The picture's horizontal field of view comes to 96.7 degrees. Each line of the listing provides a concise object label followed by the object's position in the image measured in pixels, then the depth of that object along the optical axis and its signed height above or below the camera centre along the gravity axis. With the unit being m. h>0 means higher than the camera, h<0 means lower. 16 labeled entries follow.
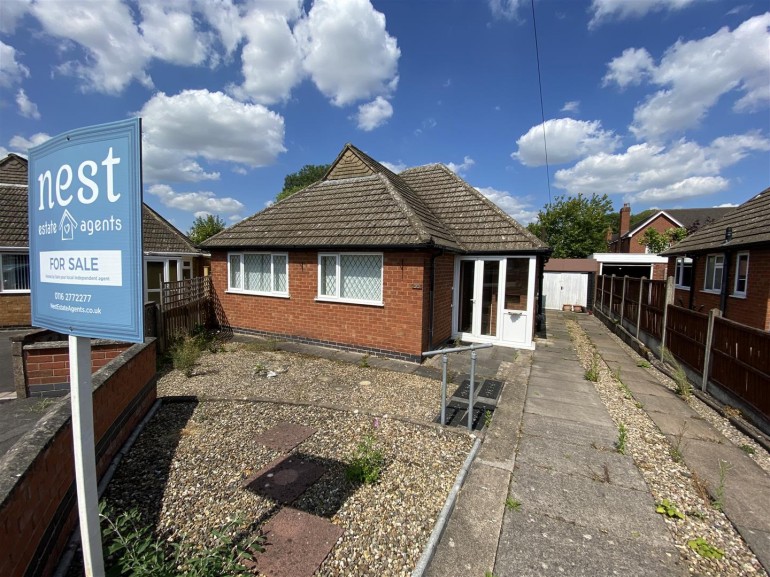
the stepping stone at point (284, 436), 4.12 -2.16
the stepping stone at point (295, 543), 2.46 -2.17
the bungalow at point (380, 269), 8.16 -0.06
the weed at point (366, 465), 3.45 -2.07
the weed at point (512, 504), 3.18 -2.20
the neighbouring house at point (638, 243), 23.52 +3.49
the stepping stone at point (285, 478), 3.26 -2.16
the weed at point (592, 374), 7.01 -2.14
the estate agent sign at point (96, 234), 1.74 +0.15
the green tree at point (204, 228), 37.31 +3.97
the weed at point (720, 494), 3.27 -2.21
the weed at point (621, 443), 4.23 -2.16
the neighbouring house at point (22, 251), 11.16 +0.45
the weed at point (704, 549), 2.70 -2.20
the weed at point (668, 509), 3.13 -2.20
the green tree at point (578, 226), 40.44 +5.45
